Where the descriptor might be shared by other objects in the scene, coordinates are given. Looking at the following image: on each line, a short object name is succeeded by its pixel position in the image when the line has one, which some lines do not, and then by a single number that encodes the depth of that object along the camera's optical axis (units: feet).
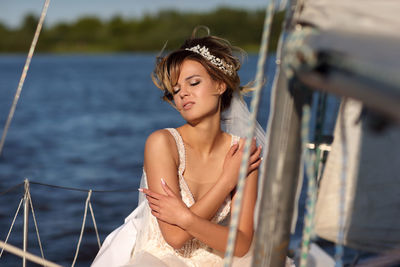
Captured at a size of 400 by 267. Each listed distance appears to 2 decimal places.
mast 6.50
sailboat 5.57
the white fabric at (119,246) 8.67
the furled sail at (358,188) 6.73
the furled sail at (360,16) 6.12
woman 8.24
